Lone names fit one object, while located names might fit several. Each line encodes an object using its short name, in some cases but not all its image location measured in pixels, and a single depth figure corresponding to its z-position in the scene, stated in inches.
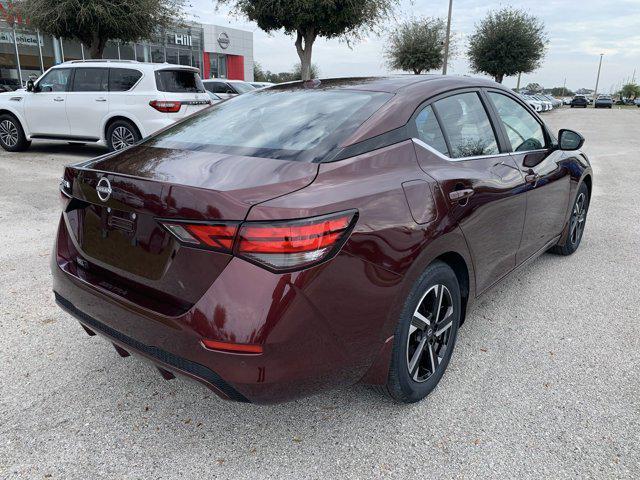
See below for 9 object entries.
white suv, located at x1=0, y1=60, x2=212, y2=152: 370.3
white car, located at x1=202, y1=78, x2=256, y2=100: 600.3
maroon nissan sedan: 71.7
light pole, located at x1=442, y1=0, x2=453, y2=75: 1048.2
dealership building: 1013.8
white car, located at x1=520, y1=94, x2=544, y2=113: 1369.3
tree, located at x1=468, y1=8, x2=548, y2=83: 1525.6
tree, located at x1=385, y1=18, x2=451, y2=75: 1514.5
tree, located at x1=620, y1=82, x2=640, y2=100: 4170.8
